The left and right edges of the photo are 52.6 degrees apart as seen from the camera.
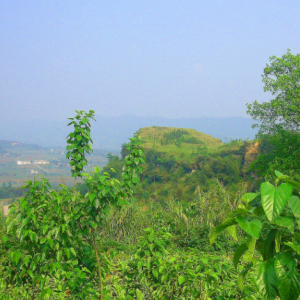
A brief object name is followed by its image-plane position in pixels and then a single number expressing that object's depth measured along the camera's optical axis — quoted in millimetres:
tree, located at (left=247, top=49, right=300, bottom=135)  13883
